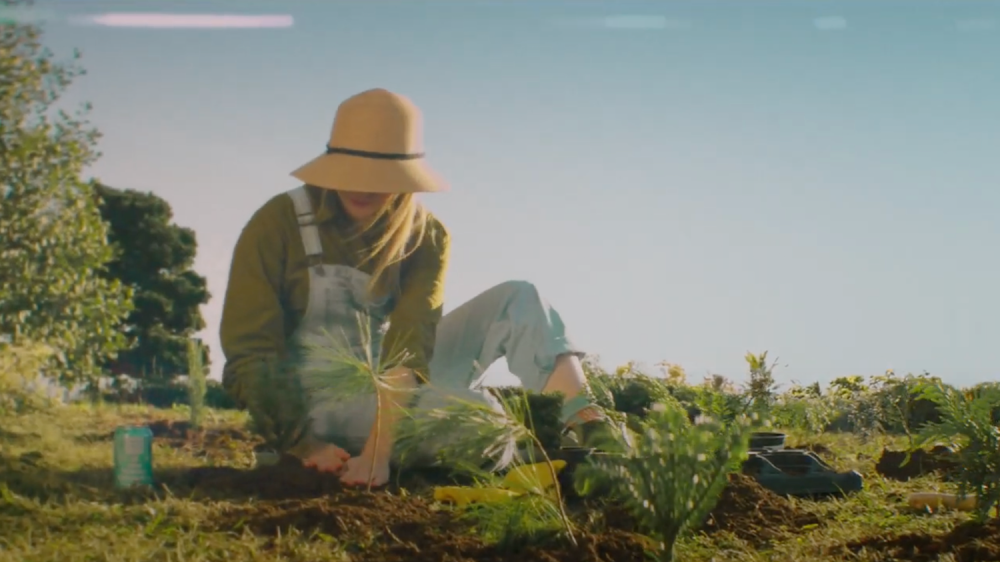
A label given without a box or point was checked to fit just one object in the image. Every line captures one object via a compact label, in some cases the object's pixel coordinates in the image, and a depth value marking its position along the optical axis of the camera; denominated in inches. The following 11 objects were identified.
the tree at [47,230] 292.2
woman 177.5
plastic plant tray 174.7
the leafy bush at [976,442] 130.2
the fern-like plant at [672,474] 111.5
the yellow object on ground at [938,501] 152.3
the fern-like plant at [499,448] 121.5
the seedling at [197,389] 259.9
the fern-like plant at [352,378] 148.1
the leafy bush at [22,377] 265.4
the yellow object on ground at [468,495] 132.7
